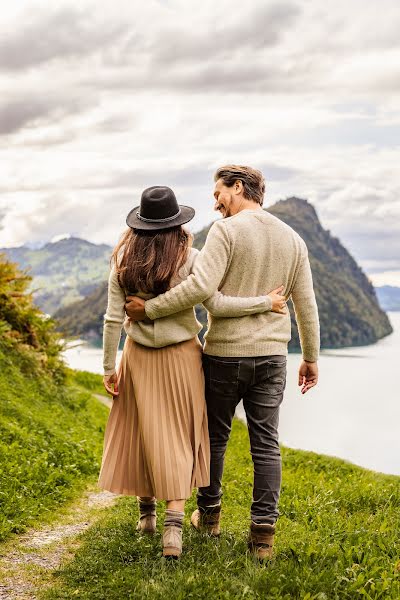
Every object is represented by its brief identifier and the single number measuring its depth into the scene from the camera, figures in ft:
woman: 16.58
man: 16.14
